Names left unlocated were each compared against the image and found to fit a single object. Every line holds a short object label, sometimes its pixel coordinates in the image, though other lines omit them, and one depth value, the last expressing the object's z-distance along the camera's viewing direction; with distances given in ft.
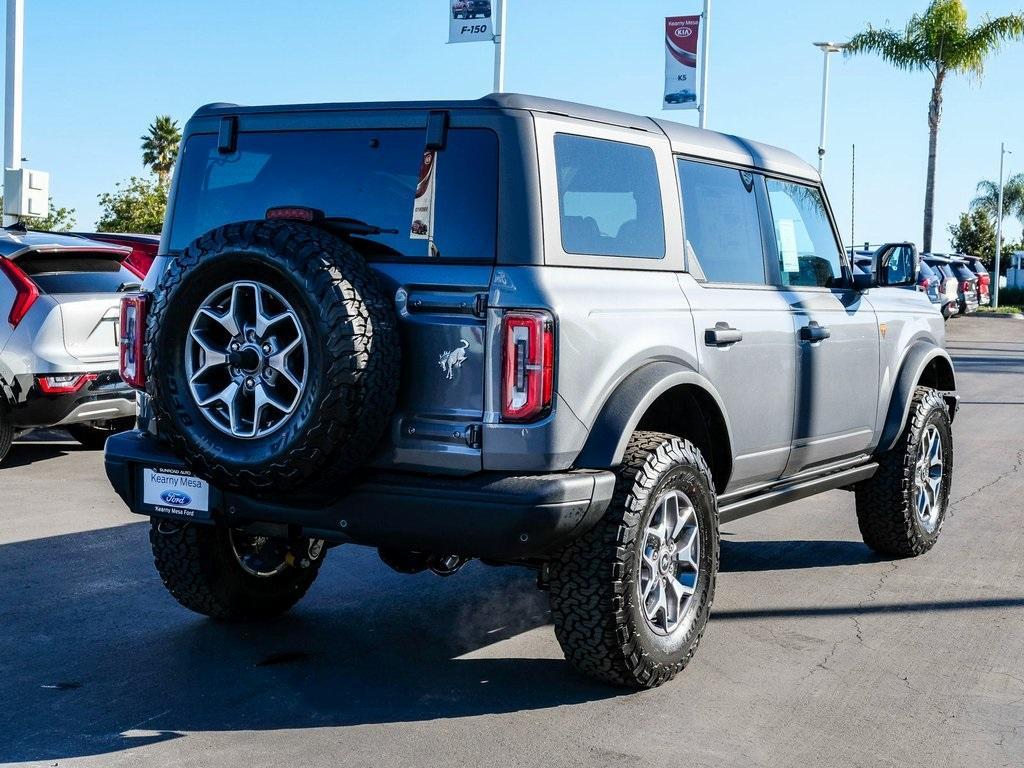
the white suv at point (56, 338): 29.37
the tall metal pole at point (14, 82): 59.88
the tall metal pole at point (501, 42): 70.39
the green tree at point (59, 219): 200.85
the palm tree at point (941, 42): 130.31
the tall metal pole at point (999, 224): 182.00
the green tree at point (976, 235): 249.14
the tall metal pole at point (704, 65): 94.22
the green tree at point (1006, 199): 255.09
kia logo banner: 82.28
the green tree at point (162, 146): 222.77
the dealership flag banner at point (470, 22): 65.62
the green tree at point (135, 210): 193.16
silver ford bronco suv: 13.51
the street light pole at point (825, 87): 138.31
